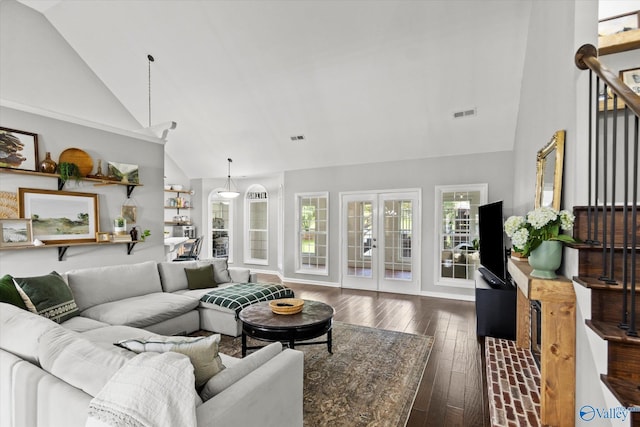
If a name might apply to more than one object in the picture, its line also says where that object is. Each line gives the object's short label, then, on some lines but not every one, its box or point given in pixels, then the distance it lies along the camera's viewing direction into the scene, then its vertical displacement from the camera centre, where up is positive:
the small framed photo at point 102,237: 4.32 -0.40
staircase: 1.25 -0.30
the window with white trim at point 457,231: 5.56 -0.41
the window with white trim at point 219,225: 8.62 -0.46
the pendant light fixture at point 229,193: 7.35 +0.37
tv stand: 3.58 -1.20
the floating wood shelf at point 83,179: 3.58 +0.39
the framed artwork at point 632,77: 2.38 +1.01
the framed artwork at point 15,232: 3.51 -0.28
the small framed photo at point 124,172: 4.52 +0.54
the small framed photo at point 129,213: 4.69 -0.07
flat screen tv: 3.39 -0.38
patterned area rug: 2.27 -1.51
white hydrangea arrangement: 1.87 -0.12
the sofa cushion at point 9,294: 2.39 -0.67
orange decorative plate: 4.07 +0.66
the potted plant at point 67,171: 3.91 +0.48
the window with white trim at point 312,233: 6.97 -0.54
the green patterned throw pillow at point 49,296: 2.64 -0.77
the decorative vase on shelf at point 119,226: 4.50 -0.25
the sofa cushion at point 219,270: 4.54 -0.91
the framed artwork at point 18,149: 3.52 +0.69
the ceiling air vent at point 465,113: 4.73 +1.47
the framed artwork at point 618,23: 2.66 +1.62
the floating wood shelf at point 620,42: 2.21 +1.21
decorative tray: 3.06 -0.99
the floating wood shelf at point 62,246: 3.55 -0.48
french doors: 6.04 -0.65
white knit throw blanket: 1.08 -0.68
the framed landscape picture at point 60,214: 3.76 -0.07
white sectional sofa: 1.27 -0.79
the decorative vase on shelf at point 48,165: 3.81 +0.53
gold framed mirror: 2.23 +0.30
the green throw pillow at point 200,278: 4.21 -0.94
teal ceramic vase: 1.93 -0.31
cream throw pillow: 1.45 -0.67
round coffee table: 2.77 -1.05
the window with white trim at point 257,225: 8.17 -0.44
